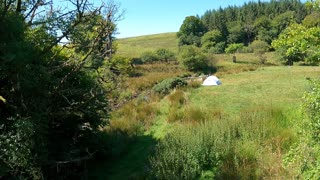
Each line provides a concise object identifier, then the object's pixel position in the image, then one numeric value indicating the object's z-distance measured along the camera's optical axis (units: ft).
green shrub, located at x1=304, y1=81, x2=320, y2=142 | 12.16
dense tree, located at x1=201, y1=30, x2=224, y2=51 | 186.83
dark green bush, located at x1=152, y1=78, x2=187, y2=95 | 48.32
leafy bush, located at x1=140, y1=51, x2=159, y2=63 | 123.12
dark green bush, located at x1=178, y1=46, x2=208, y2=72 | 96.06
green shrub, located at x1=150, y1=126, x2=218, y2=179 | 17.52
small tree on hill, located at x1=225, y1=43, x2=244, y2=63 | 144.70
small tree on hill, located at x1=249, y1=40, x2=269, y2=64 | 117.35
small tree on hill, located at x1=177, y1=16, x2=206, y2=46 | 209.51
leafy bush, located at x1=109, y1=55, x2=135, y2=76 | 79.17
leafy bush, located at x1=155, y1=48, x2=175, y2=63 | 125.77
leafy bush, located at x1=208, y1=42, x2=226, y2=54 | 172.66
